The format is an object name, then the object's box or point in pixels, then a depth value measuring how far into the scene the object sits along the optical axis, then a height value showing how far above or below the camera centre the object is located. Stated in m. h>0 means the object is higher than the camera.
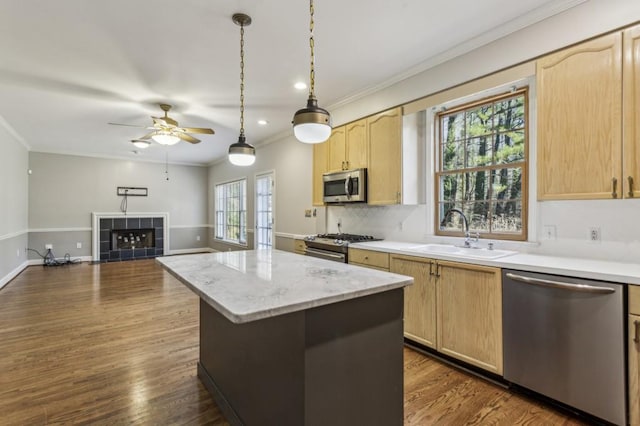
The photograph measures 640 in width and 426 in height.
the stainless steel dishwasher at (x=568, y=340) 1.70 -0.77
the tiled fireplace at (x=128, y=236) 7.73 -0.59
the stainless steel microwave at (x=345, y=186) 3.63 +0.33
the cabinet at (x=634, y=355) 1.64 -0.76
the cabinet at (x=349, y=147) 3.67 +0.83
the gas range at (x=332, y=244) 3.49 -0.38
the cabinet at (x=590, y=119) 1.87 +0.61
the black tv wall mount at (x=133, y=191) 8.05 +0.59
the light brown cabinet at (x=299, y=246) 4.38 -0.47
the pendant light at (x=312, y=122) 1.70 +0.51
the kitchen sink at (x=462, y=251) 2.47 -0.34
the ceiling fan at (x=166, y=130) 4.02 +1.11
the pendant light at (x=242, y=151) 2.42 +0.50
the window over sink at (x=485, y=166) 2.68 +0.45
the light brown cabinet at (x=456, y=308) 2.22 -0.76
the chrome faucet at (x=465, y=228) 2.85 -0.15
